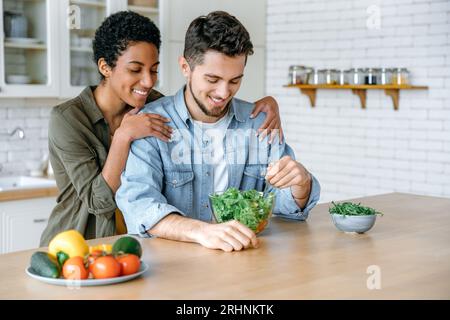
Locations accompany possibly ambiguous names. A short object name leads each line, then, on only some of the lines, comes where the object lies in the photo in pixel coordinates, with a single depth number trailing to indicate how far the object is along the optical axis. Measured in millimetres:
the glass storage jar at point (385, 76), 5500
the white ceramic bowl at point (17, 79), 4789
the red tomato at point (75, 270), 1928
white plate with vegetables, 1909
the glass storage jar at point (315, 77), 6027
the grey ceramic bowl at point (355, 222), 2668
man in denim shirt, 2541
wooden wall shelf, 5422
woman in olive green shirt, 2967
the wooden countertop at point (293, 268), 1901
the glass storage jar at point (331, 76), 5906
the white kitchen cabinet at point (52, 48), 4789
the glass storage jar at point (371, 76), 5598
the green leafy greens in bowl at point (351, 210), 2695
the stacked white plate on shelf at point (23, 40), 4775
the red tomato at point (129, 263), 1976
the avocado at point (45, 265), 1937
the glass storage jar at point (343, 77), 5809
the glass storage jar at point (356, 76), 5703
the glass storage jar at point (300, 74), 6125
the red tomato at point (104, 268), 1932
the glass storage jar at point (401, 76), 5418
